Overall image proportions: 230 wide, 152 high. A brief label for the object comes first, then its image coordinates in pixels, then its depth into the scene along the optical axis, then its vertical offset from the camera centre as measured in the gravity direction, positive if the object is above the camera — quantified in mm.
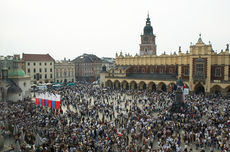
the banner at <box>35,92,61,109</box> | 29578 -4666
